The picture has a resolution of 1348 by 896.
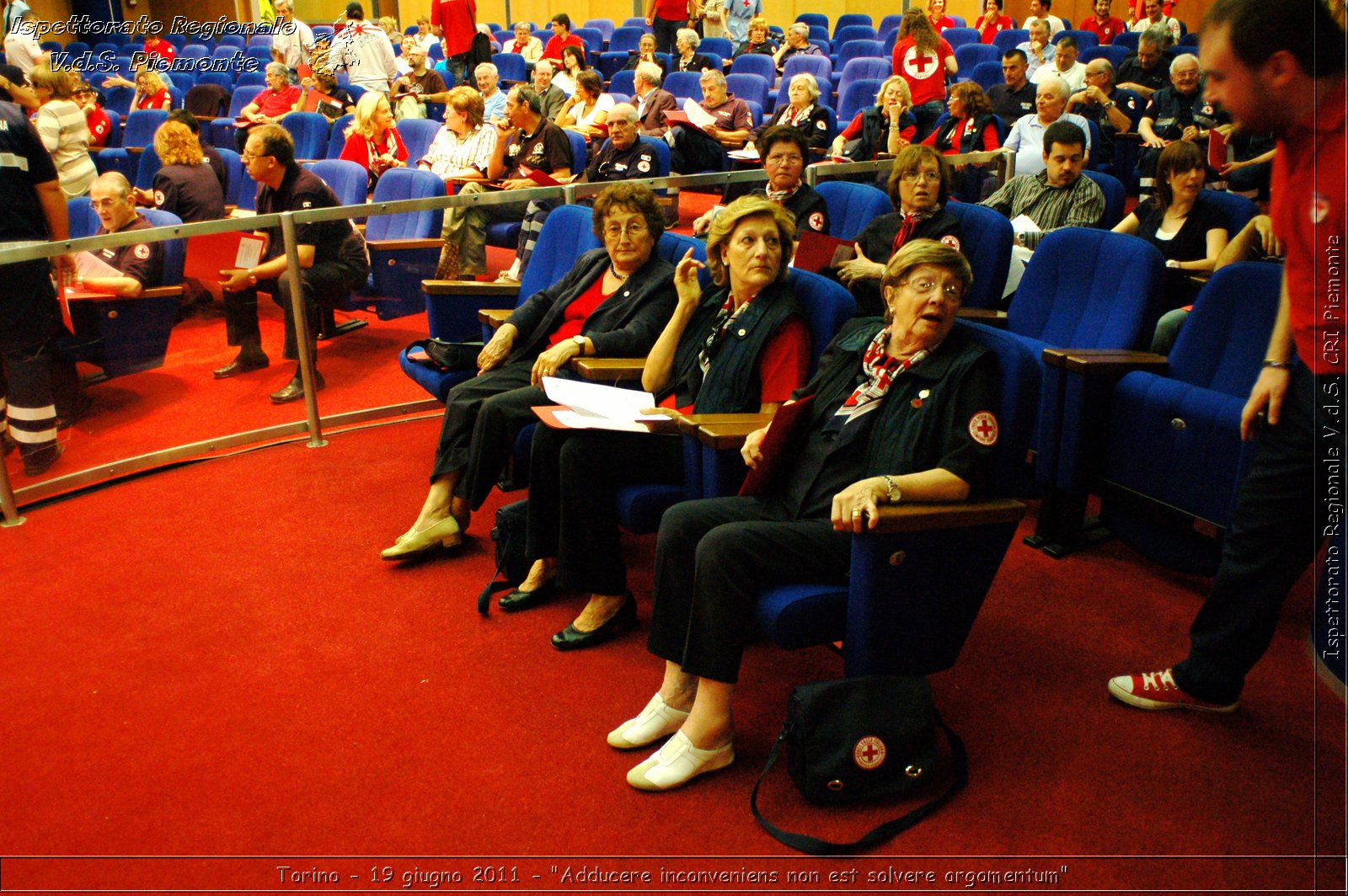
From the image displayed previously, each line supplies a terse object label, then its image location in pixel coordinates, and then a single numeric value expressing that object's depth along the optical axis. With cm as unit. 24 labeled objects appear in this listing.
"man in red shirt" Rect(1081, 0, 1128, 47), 921
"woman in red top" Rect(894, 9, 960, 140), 702
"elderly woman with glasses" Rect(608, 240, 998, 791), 204
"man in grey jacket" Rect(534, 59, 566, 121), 816
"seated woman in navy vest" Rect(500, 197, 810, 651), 257
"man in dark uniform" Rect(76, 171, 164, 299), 347
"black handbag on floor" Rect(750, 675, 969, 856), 200
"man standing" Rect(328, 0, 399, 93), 887
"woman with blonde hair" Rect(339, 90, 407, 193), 649
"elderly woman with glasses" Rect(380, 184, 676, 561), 297
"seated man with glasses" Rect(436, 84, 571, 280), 592
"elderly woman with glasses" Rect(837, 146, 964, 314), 363
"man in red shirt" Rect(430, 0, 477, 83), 904
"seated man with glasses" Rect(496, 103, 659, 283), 567
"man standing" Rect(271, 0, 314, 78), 954
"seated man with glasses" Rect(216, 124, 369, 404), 385
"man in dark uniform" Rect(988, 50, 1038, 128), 639
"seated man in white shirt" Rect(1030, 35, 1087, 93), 667
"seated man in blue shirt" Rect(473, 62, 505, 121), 782
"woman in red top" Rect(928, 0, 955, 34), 898
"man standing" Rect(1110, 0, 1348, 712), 166
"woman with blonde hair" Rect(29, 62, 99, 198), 593
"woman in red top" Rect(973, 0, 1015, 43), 957
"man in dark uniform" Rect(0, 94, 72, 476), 331
